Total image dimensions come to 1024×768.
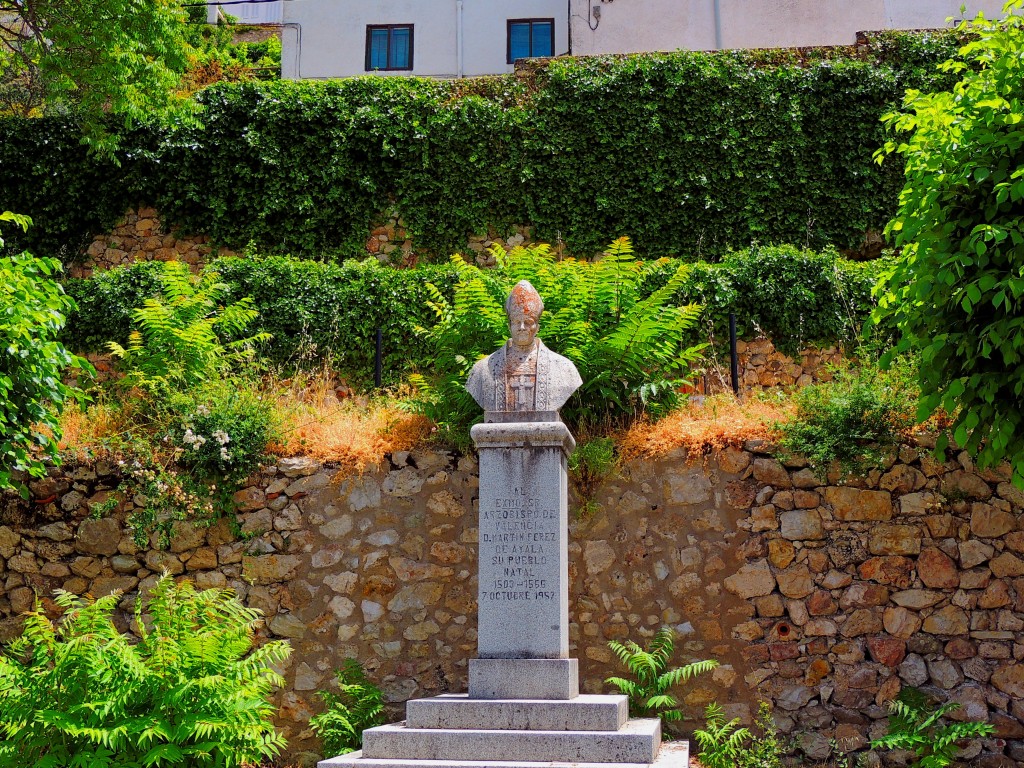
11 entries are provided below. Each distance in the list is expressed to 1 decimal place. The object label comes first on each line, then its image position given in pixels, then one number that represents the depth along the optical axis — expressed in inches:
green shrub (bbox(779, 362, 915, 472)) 348.8
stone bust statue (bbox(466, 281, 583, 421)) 322.3
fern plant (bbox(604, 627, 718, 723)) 327.3
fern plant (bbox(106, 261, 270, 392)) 409.7
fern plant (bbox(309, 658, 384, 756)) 335.9
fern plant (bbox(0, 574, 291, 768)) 280.2
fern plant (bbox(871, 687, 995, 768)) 313.9
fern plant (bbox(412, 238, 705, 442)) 378.6
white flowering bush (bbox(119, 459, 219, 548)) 374.9
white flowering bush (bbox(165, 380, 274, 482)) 378.6
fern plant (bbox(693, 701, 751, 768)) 316.8
